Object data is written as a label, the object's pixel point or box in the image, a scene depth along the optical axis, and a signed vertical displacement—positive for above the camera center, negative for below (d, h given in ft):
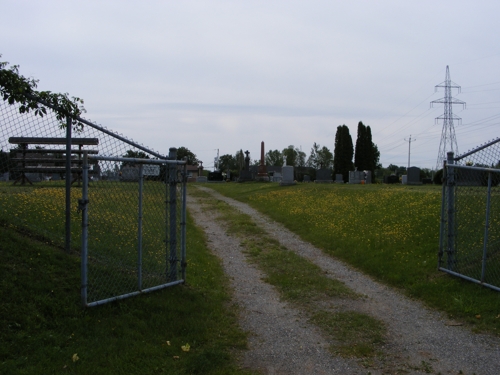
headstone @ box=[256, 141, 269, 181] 136.98 -1.75
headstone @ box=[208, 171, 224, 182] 178.50 -3.64
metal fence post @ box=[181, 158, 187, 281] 22.41 -3.30
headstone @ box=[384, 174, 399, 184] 122.93 -1.83
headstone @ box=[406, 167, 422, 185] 107.09 -0.76
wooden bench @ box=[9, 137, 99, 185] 21.15 +0.28
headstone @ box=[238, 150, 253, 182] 143.31 -2.38
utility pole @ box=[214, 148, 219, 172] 331.96 +3.08
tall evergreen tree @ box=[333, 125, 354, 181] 173.47 +6.24
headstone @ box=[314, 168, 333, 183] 125.90 -1.28
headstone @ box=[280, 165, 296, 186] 99.91 -1.45
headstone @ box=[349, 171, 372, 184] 119.14 -1.47
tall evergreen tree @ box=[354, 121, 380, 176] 171.83 +7.81
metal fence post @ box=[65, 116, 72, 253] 20.90 -0.89
